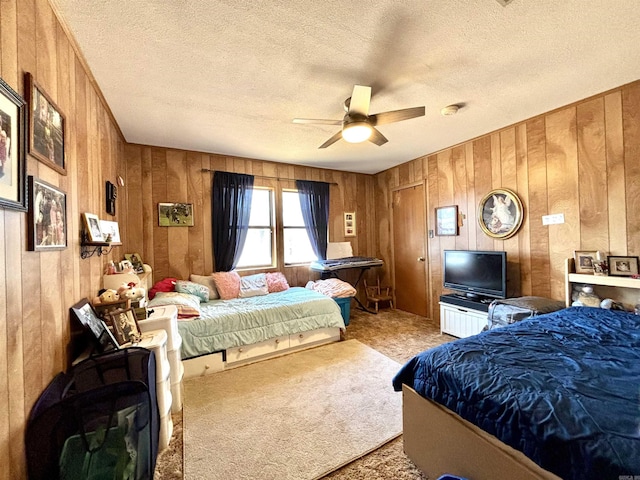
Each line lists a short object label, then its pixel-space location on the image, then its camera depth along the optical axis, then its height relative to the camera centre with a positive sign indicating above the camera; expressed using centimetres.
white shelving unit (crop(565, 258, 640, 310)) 220 -45
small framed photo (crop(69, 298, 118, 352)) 150 -47
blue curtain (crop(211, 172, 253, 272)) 382 +43
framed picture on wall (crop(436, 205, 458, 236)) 374 +27
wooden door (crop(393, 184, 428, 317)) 433 -18
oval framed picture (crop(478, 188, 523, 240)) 308 +29
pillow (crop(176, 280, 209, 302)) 324 -55
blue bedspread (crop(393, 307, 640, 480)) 86 -65
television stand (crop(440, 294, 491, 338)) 309 -95
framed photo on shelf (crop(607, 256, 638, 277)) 224 -28
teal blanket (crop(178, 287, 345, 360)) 255 -83
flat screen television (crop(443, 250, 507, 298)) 306 -44
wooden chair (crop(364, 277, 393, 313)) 479 -98
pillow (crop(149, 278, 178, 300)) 320 -50
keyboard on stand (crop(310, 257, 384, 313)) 432 -39
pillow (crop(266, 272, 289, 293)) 391 -60
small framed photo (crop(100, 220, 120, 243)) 204 +14
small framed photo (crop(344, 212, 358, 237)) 499 +33
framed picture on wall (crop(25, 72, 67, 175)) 116 +59
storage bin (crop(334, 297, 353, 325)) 386 -97
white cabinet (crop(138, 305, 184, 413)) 192 -73
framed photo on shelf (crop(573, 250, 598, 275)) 246 -24
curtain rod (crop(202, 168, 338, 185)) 378 +107
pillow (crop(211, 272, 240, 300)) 352 -54
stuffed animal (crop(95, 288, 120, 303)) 183 -35
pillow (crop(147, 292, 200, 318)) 257 -58
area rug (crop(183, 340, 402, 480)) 158 -131
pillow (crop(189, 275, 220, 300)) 355 -52
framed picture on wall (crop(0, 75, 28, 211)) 96 +39
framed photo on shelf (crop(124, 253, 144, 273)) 305 -17
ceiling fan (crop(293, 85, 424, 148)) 197 +98
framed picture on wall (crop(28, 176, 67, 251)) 115 +15
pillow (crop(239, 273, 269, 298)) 365 -60
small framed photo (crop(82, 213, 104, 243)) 174 +14
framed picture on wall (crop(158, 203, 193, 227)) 354 +43
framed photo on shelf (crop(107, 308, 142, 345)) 167 -52
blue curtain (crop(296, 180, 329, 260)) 452 +54
